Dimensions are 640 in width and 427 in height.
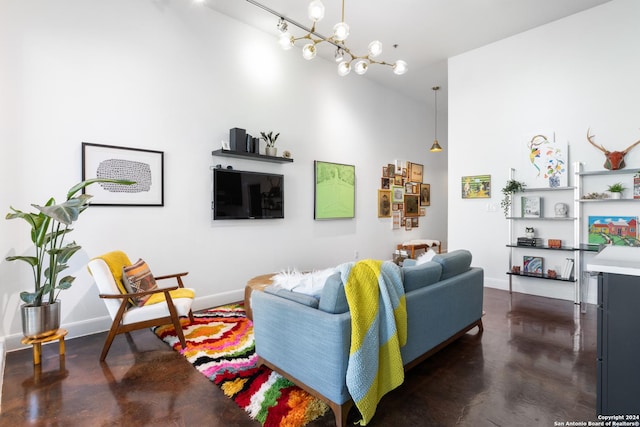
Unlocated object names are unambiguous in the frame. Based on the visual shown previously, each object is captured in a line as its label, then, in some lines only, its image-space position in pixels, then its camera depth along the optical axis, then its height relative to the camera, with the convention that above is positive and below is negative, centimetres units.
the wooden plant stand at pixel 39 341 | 252 -101
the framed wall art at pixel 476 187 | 514 +39
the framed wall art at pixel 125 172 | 329 +43
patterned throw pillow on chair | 288 -62
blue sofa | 184 -78
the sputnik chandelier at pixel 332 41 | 263 +161
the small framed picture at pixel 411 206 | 728 +11
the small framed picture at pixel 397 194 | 693 +37
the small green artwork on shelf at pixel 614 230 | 387 -26
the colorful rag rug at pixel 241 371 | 195 -121
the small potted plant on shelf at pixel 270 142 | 455 +101
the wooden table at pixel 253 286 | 334 -77
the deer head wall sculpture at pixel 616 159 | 389 +62
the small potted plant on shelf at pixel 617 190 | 389 +24
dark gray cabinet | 155 -67
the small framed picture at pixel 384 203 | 664 +16
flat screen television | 419 +24
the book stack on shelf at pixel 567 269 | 422 -79
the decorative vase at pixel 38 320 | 255 -86
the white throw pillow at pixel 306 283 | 217 -50
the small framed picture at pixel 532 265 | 459 -79
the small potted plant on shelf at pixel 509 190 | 466 +30
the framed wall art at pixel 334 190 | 544 +37
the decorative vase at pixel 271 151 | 455 +86
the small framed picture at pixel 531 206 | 454 +6
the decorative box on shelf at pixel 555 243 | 439 -46
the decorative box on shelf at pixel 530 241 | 454 -44
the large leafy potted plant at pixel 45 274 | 253 -51
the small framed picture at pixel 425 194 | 775 +40
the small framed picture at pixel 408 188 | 728 +53
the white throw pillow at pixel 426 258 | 293 -43
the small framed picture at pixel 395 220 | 691 -20
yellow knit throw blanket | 180 -73
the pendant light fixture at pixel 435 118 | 674 +238
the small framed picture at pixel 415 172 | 741 +91
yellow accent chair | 265 -82
